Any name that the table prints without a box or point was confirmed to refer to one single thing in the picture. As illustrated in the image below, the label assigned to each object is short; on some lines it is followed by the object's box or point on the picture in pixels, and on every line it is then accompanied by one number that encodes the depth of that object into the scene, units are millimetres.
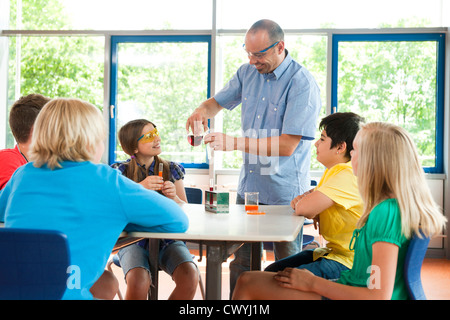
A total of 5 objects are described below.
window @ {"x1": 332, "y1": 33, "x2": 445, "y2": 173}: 5629
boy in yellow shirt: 2139
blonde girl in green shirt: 1609
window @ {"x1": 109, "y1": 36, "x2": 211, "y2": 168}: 5914
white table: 1772
